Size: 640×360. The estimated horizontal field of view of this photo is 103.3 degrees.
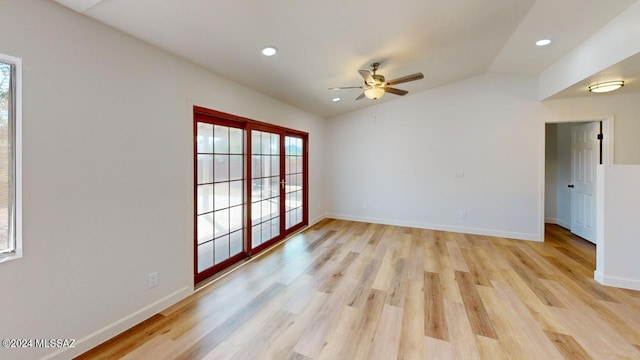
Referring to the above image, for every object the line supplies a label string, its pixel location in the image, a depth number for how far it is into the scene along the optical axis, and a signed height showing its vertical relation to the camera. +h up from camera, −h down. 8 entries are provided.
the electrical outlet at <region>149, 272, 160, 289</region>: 2.34 -0.94
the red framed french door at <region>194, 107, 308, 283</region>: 3.03 -0.12
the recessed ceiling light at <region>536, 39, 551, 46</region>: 3.22 +1.80
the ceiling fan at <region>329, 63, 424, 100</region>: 2.99 +1.22
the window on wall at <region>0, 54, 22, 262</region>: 1.52 +0.11
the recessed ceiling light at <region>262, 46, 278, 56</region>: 2.58 +1.34
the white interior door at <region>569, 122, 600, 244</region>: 4.25 +0.07
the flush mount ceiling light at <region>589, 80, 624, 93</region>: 3.21 +1.25
